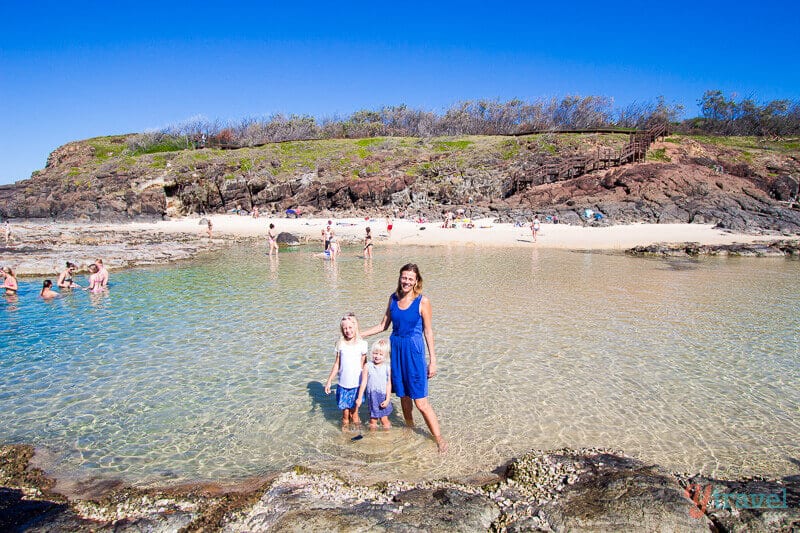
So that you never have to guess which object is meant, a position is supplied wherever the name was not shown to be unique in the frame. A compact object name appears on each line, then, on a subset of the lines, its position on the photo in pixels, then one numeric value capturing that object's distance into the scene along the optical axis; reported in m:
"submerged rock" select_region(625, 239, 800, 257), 19.64
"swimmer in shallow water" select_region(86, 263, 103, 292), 12.69
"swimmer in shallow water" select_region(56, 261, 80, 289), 12.88
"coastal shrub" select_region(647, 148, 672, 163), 39.34
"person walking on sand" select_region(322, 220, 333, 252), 19.53
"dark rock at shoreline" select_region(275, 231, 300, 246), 26.00
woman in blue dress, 4.31
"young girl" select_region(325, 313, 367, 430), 4.78
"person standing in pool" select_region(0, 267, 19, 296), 12.10
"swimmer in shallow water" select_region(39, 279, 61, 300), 11.70
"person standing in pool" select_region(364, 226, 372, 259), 19.22
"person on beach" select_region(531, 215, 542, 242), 24.20
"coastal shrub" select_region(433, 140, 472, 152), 51.18
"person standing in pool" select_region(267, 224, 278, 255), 20.95
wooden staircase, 38.41
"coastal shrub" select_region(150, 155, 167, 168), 47.55
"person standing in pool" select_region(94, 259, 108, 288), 12.64
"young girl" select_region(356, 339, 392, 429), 4.95
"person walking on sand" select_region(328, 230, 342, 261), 19.25
